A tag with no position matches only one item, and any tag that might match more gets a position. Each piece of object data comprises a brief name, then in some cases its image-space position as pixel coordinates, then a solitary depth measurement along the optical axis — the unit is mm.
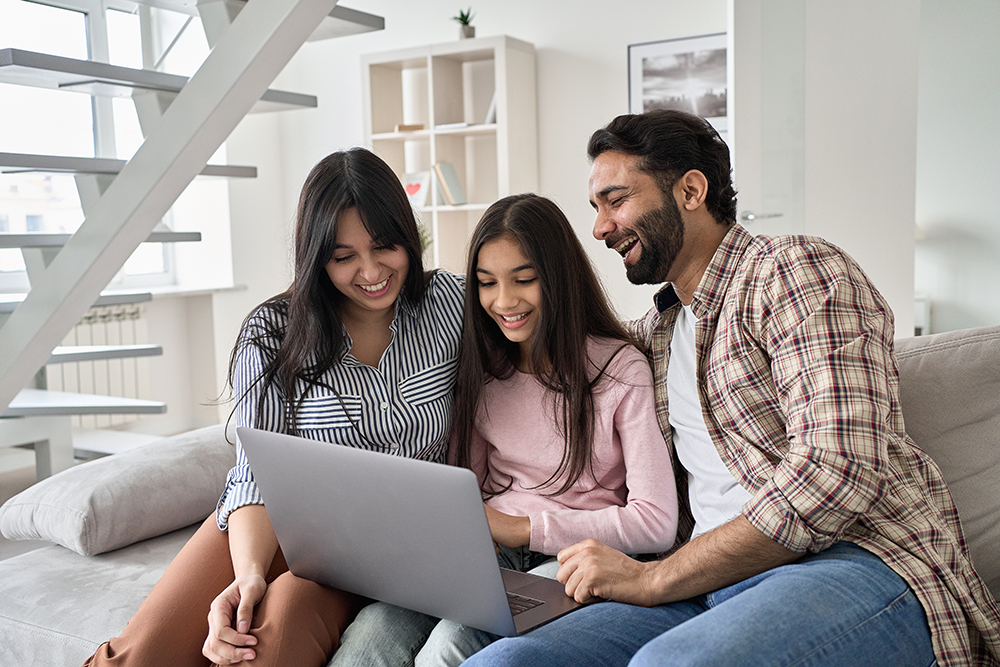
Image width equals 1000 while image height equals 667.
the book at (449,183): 4379
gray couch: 1407
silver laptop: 999
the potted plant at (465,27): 4227
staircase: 2016
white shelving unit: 4191
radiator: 4277
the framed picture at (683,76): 3953
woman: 1346
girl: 1384
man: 1051
